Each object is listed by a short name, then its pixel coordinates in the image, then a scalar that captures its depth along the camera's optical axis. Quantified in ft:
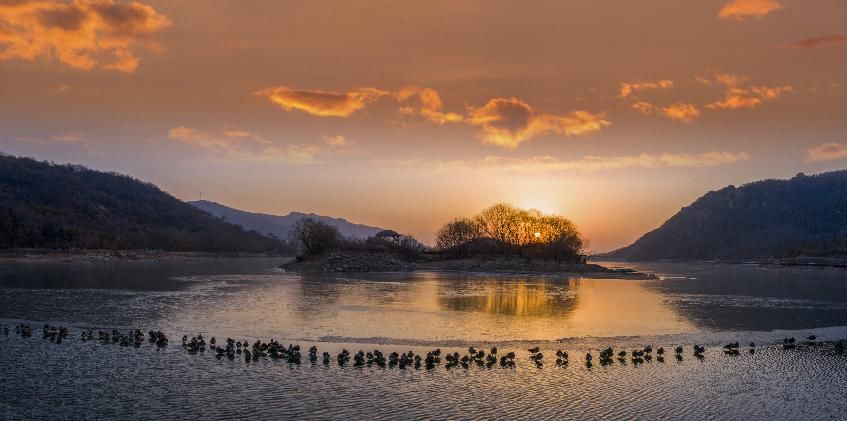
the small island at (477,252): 500.33
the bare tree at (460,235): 647.56
